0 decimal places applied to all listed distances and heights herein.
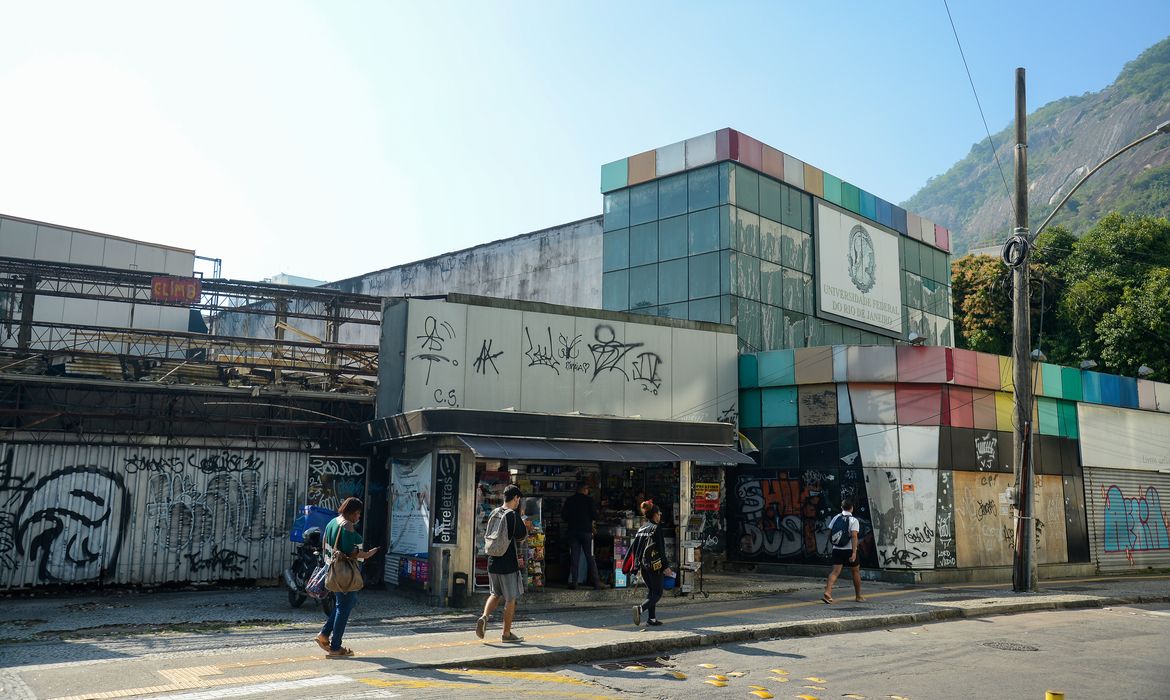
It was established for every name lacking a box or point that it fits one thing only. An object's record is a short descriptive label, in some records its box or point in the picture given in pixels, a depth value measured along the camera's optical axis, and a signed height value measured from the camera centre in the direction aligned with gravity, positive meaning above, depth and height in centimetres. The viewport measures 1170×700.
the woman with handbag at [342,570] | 920 -96
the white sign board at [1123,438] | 2480 +168
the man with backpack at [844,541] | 1487 -87
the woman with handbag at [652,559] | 1183 -100
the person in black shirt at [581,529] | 1542 -78
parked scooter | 1373 -139
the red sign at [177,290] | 2052 +428
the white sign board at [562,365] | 1692 +255
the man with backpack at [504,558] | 1054 -91
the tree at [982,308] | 4419 +938
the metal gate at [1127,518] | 2466 -64
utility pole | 1742 +215
